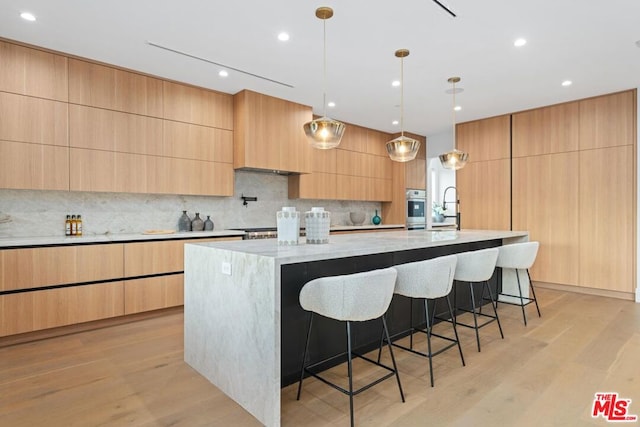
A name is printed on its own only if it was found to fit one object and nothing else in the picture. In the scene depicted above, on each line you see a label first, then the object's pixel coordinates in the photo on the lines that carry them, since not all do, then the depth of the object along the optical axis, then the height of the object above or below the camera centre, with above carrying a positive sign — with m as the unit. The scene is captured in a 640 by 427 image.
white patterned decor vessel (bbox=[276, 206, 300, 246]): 2.43 -0.10
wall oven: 7.20 +0.07
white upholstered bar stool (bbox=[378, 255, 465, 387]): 2.34 -0.44
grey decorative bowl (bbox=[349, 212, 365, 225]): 6.65 -0.08
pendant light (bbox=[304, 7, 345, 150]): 2.90 +0.69
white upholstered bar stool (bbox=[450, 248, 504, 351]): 2.87 -0.43
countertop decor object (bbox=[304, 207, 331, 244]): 2.55 -0.09
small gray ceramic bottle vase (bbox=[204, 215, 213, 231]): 4.75 -0.16
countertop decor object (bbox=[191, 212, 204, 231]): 4.63 -0.14
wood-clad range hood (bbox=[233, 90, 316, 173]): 4.67 +1.10
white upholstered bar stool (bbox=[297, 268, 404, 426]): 1.87 -0.45
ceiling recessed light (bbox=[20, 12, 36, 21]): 2.87 +1.61
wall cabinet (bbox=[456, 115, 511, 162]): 5.80 +1.26
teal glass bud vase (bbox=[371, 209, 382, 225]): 7.00 -0.14
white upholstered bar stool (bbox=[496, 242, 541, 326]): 3.63 -0.45
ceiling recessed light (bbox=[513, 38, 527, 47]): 3.32 +1.60
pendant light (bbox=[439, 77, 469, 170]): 4.16 +0.63
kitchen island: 1.88 -0.58
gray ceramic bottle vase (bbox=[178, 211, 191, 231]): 4.63 -0.13
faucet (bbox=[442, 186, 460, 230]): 5.72 +0.19
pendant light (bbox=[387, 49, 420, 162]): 3.50 +0.65
